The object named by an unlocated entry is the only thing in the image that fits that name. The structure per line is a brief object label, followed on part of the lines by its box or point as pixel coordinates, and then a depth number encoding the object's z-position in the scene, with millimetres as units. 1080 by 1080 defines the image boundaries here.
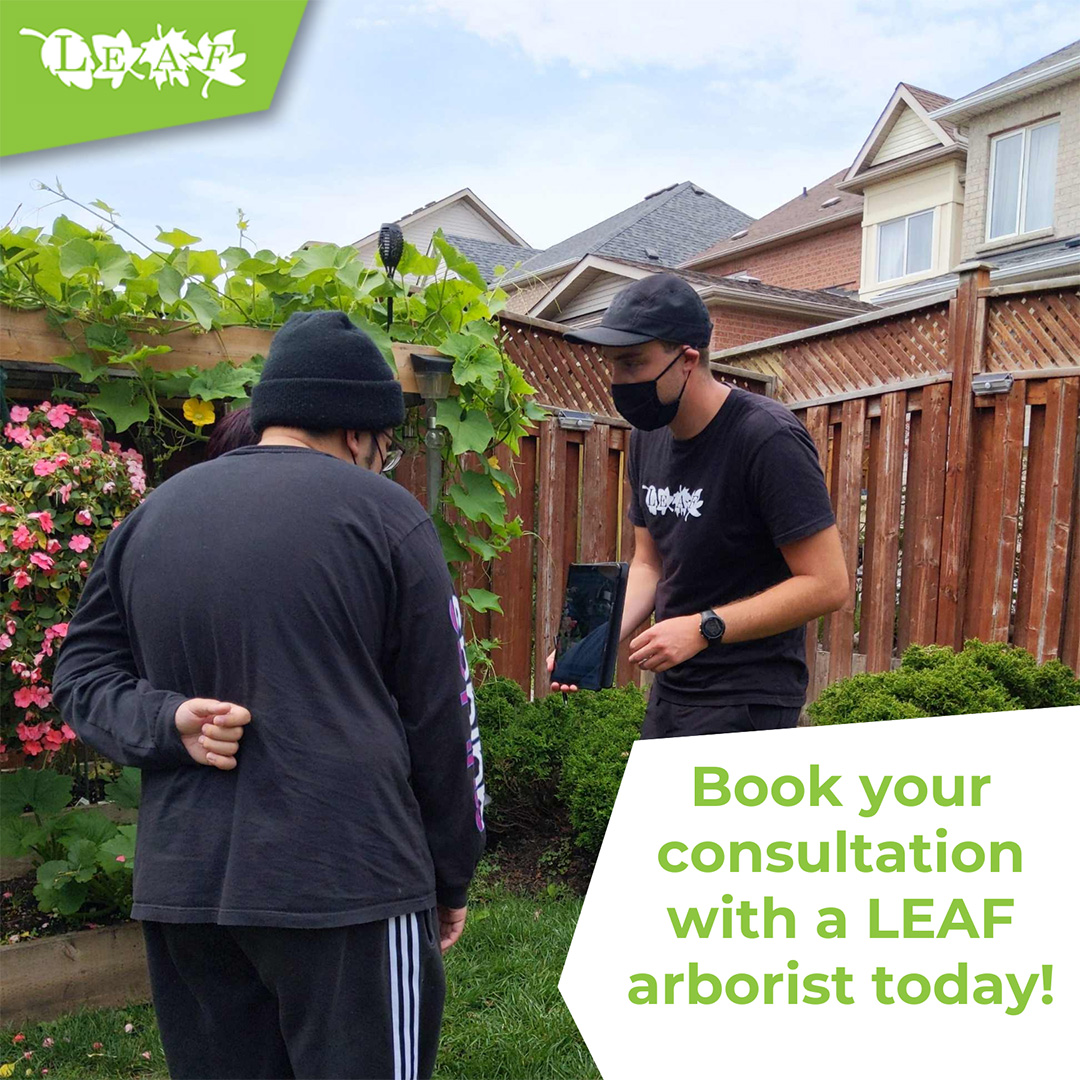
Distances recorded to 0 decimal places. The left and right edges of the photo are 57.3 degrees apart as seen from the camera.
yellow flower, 3422
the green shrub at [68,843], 2980
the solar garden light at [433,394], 3826
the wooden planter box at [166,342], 3139
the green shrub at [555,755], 3881
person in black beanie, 1456
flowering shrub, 2908
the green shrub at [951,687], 3941
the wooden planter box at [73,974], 2920
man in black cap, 2219
